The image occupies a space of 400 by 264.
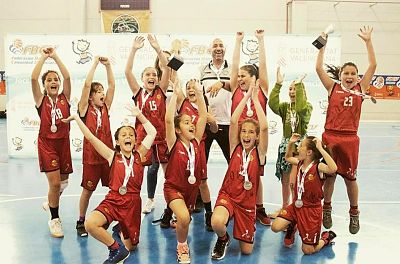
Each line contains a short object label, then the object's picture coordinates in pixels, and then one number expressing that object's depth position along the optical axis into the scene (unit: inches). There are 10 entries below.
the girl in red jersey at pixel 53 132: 185.0
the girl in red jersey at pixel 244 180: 169.0
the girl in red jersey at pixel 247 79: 193.5
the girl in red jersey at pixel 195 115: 195.8
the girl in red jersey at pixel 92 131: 187.8
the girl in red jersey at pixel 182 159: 171.9
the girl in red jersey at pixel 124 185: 158.4
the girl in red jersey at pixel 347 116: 183.9
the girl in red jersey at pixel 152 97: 201.9
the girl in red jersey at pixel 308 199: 171.3
